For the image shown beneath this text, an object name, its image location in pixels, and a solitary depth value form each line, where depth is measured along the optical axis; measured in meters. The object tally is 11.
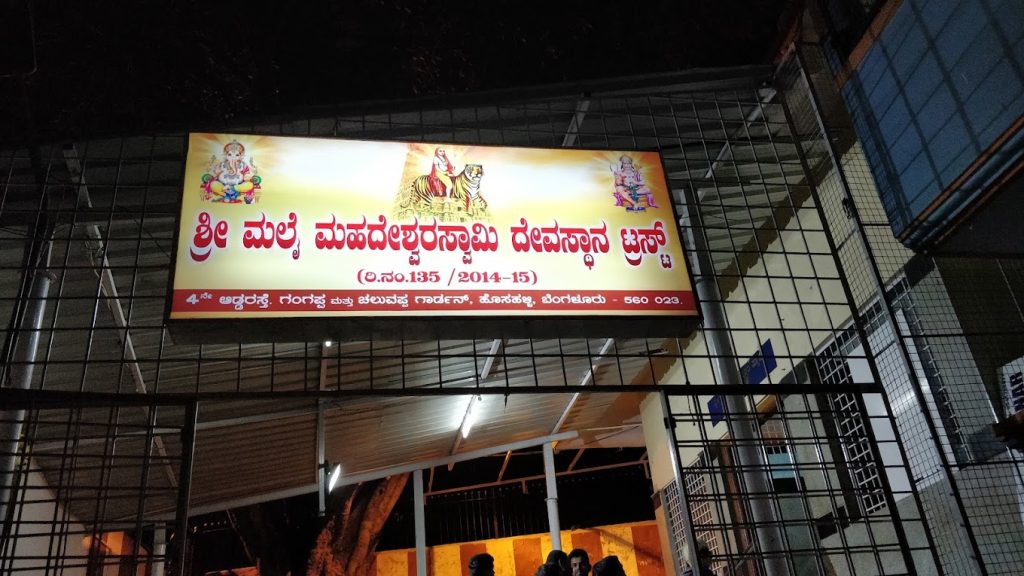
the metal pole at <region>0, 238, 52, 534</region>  4.70
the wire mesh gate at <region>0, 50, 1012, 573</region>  4.33
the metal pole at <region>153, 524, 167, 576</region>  9.71
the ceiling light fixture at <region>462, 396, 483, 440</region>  9.07
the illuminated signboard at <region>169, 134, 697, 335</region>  3.74
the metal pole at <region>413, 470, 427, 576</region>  10.45
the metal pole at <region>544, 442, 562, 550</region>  10.62
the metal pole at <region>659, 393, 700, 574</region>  3.41
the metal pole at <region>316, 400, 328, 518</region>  8.31
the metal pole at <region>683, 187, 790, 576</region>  5.16
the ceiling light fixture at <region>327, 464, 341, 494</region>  9.63
